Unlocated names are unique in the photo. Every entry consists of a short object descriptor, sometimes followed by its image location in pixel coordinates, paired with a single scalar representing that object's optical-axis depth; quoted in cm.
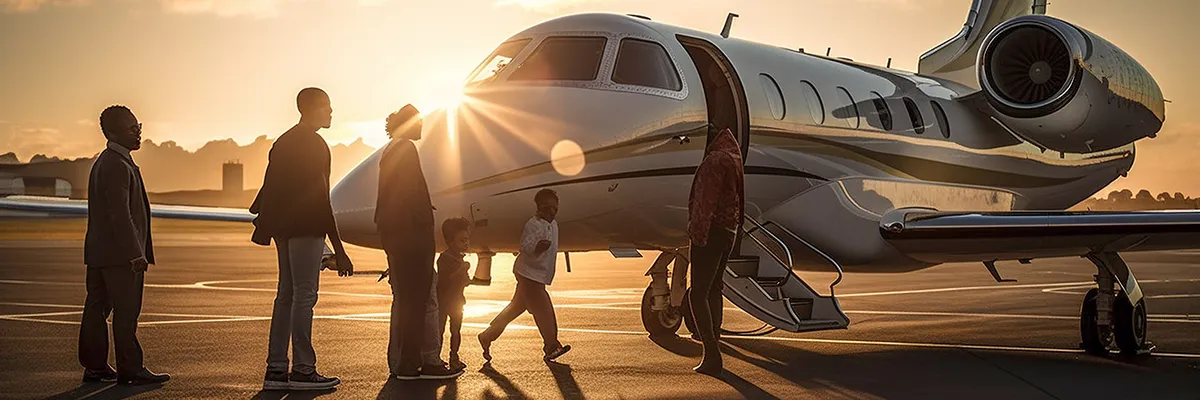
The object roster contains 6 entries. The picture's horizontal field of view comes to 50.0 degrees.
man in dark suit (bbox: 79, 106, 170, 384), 890
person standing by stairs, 983
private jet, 1048
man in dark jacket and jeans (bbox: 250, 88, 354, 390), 864
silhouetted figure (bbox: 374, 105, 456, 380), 913
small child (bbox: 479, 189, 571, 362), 1020
